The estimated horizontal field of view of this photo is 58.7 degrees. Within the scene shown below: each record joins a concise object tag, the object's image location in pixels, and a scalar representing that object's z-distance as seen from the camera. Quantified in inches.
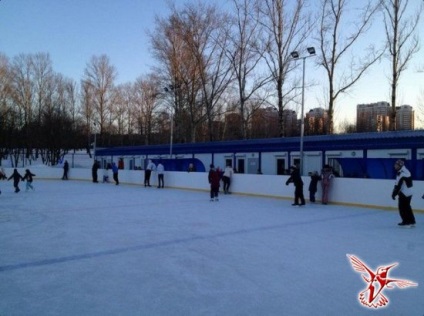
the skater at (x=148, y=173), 861.2
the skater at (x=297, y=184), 513.3
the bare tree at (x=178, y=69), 1293.1
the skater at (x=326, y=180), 546.3
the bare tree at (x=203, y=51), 1283.2
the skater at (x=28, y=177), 702.5
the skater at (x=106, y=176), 1022.4
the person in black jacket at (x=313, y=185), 555.5
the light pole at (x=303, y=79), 611.9
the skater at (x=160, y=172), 828.0
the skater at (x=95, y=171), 1015.4
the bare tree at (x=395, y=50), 946.7
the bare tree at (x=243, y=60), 1214.3
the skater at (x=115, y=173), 946.1
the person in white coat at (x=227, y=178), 702.5
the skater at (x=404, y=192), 341.4
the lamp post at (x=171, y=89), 1125.1
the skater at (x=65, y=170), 1104.4
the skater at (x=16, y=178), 680.4
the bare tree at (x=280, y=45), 1109.7
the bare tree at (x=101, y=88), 1891.0
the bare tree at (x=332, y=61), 1042.1
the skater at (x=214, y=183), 581.3
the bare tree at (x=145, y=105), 1999.3
